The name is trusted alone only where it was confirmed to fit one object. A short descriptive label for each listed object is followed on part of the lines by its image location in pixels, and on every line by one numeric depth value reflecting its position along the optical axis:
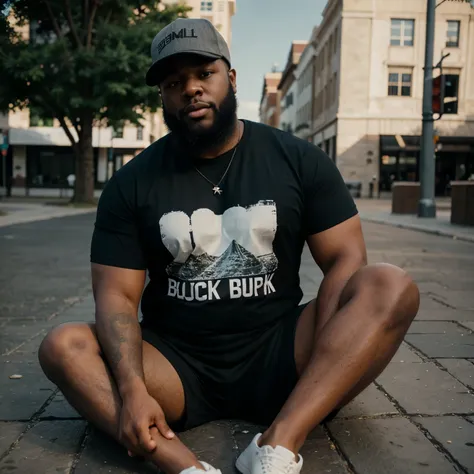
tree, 21.72
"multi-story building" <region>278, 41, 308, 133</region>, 68.36
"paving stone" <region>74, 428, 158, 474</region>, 2.11
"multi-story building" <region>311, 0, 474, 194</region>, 37.62
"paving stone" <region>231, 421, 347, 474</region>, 2.12
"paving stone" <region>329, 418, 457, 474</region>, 2.10
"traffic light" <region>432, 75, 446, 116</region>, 16.02
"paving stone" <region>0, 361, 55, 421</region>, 2.71
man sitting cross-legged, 2.25
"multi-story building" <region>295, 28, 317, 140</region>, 53.22
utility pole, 16.48
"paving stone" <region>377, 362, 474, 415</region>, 2.72
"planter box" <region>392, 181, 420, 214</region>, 20.70
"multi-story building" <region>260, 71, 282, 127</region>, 101.84
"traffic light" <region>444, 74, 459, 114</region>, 15.98
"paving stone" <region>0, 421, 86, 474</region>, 2.14
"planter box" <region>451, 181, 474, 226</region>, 14.26
